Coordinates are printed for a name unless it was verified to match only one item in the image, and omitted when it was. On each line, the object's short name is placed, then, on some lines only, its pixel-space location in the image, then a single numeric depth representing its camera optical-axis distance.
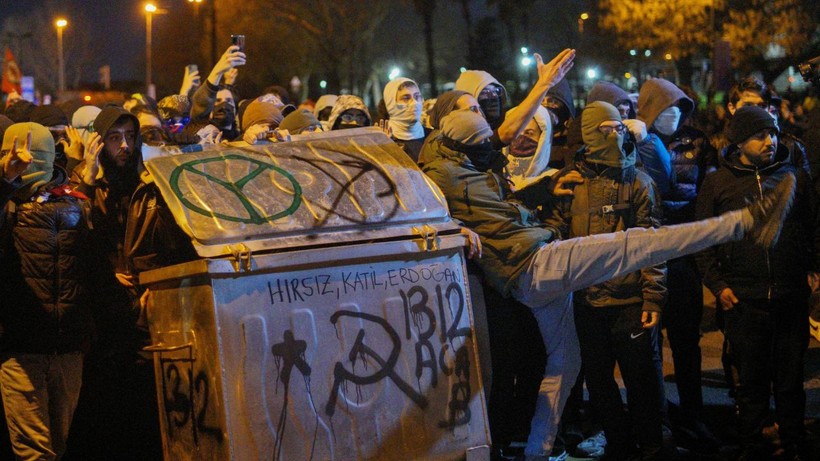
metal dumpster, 4.22
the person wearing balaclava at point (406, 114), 7.34
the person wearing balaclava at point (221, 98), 8.05
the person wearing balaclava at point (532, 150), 6.72
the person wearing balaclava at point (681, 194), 6.41
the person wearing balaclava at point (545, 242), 4.84
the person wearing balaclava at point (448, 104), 6.44
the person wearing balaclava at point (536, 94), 5.97
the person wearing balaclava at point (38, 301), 5.11
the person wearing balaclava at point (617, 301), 5.79
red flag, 22.27
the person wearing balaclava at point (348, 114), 7.52
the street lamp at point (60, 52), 48.09
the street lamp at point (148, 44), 39.31
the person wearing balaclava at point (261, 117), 7.55
